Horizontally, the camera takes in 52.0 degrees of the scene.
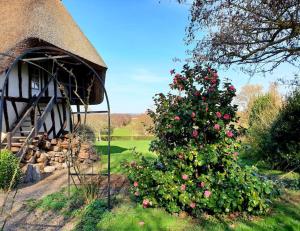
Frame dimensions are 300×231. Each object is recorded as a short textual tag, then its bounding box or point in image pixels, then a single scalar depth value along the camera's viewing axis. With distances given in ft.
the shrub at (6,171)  21.18
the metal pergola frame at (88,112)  10.16
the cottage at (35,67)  29.14
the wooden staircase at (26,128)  28.35
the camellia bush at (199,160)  14.02
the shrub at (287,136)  26.33
